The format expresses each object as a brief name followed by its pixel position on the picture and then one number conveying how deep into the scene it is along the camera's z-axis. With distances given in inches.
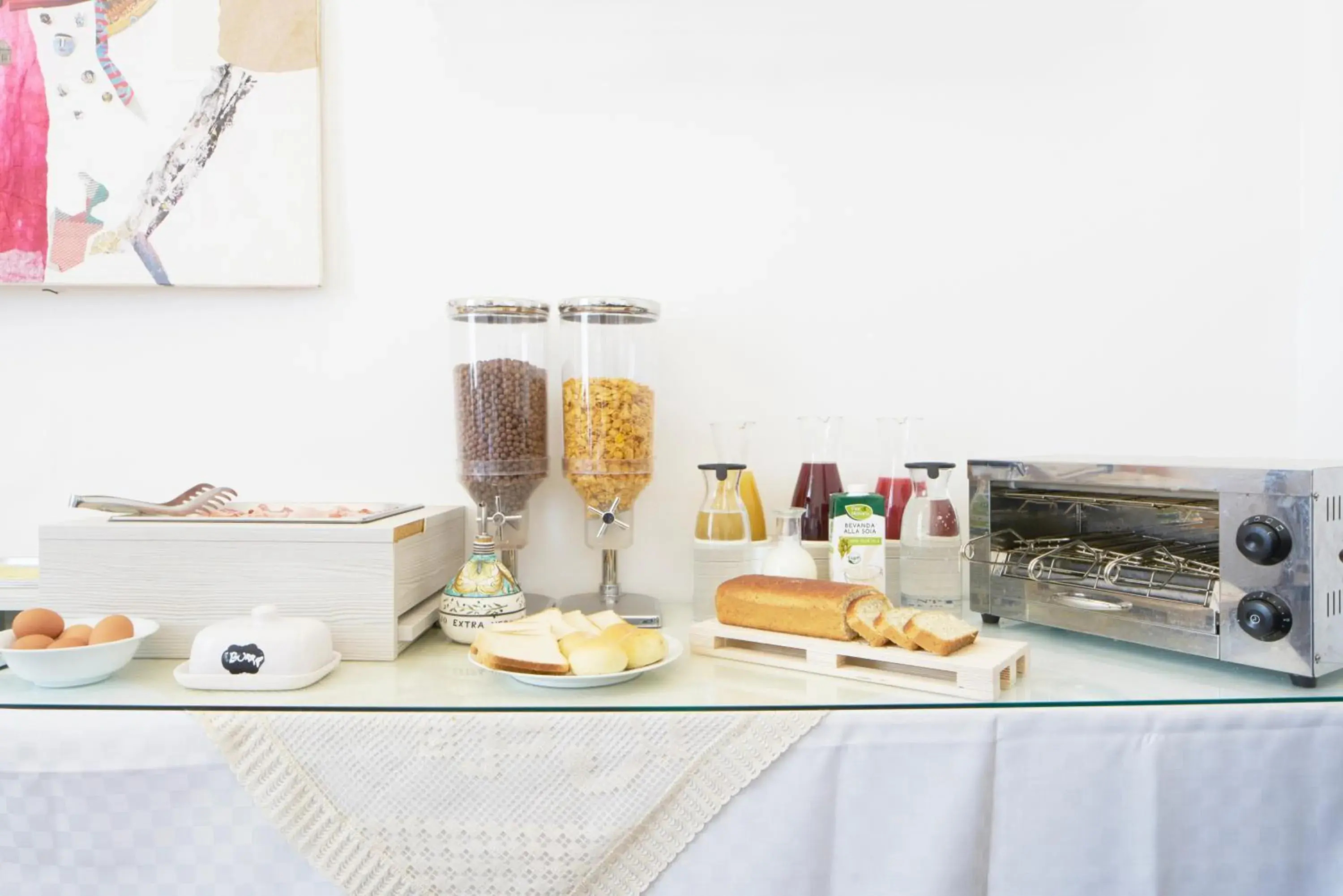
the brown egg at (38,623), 39.1
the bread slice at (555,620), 41.4
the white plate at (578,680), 37.6
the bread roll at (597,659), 37.7
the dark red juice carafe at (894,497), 52.9
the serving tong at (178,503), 45.7
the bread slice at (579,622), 42.1
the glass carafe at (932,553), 47.5
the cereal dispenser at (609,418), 50.3
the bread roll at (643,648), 38.8
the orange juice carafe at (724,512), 50.3
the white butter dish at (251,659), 38.1
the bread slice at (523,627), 41.4
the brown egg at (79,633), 39.0
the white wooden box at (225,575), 43.3
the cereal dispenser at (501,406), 49.8
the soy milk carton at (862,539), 47.5
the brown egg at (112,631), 38.8
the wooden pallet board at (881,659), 36.5
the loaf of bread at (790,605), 41.0
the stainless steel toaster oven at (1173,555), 36.8
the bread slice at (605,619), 42.6
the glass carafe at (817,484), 53.0
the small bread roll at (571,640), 38.9
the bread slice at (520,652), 38.0
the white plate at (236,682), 38.0
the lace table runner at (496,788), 34.6
